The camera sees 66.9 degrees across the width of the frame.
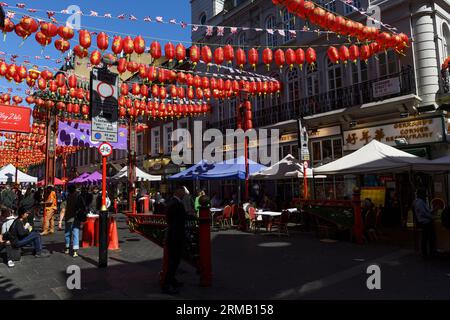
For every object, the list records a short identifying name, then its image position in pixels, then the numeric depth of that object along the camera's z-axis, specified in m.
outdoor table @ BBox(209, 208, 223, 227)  14.09
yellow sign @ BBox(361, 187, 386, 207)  13.72
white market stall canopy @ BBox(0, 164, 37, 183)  22.05
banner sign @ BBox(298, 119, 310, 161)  13.52
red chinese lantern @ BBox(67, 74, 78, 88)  12.48
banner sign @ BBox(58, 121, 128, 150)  15.70
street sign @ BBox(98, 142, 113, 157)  7.48
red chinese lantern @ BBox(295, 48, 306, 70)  10.83
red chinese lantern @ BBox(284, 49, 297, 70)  10.80
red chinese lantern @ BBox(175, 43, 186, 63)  9.83
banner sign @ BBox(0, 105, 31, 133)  14.70
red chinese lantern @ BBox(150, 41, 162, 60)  9.66
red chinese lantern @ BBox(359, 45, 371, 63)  11.40
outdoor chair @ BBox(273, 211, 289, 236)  11.31
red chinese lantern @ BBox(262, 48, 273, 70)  10.72
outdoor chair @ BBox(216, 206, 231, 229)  13.30
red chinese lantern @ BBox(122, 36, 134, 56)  9.27
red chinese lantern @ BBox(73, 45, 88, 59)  9.12
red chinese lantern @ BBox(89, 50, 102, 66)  9.75
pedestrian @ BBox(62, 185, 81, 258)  8.42
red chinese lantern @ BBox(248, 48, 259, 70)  10.81
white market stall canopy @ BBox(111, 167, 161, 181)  20.19
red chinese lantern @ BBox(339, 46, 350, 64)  10.97
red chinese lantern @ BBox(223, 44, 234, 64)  10.49
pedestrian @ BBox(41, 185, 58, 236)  12.24
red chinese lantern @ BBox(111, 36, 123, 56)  9.16
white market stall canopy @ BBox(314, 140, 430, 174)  9.27
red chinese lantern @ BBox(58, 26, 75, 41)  8.39
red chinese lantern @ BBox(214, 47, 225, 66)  10.42
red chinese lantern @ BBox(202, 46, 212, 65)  10.17
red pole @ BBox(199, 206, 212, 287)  5.57
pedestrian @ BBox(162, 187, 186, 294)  5.21
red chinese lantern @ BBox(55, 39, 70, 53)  8.71
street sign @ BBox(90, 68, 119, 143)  7.38
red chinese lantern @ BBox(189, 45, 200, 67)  10.16
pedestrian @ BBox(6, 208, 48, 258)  7.78
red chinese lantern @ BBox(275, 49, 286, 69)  10.79
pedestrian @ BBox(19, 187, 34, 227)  10.61
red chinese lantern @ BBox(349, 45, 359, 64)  10.98
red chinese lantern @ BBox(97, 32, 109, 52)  8.94
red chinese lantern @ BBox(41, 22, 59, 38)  8.16
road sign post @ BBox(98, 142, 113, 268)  7.03
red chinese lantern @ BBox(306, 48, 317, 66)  10.73
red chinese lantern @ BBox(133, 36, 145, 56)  9.37
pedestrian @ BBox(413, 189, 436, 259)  7.45
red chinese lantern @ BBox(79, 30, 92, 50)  8.73
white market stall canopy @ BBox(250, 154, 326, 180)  12.93
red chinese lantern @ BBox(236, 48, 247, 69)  10.66
